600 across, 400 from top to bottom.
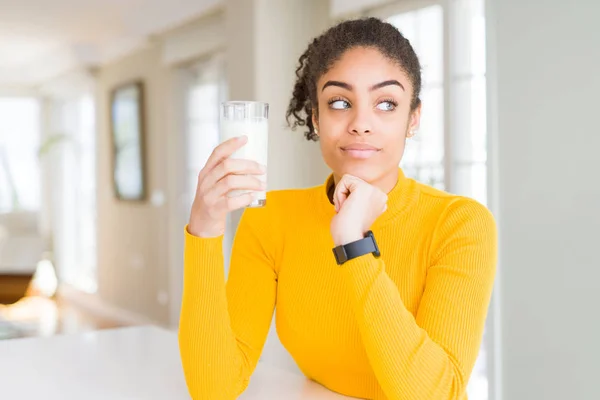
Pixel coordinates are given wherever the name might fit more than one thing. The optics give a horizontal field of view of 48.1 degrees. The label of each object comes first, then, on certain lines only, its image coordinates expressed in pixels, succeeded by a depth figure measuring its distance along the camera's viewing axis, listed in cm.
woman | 103
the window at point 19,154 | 926
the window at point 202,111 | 548
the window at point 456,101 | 321
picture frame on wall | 642
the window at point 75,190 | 804
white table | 120
